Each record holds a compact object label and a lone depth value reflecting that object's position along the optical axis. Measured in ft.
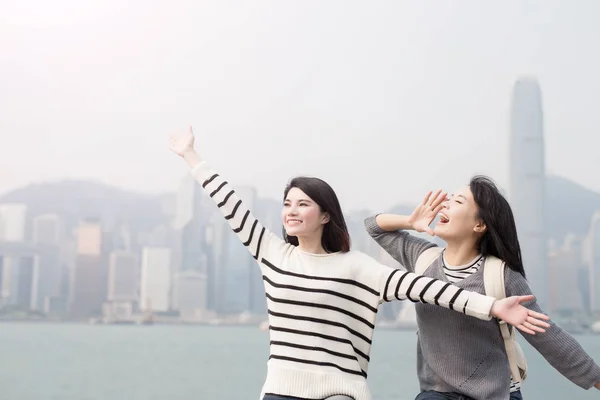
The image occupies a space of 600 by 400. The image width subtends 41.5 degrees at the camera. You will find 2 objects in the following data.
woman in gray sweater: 6.19
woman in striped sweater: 6.26
